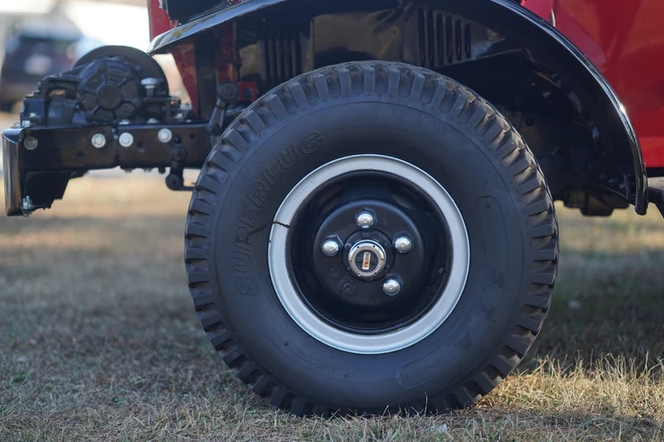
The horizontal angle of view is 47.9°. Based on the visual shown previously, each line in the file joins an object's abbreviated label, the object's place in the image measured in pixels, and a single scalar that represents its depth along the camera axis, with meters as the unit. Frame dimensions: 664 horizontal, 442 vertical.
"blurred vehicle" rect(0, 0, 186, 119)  17.56
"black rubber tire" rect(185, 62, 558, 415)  2.36
